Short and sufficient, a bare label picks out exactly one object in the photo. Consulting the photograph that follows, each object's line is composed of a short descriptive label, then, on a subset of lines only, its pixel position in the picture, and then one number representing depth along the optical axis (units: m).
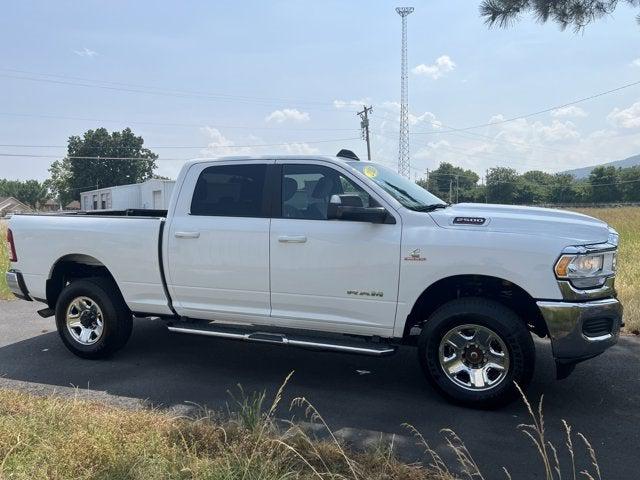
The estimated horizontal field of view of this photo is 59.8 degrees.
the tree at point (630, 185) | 95.05
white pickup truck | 4.22
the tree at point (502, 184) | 99.38
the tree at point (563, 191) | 98.06
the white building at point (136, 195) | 37.47
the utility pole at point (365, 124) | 44.00
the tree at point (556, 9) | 7.27
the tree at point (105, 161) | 80.00
